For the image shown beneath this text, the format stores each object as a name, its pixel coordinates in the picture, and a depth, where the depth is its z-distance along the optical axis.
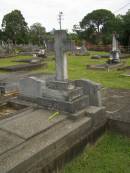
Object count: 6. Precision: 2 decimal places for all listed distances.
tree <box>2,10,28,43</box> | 58.56
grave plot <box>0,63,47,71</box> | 15.71
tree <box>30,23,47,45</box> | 62.98
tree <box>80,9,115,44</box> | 54.44
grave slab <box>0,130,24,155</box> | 4.08
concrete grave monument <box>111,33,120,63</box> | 18.01
